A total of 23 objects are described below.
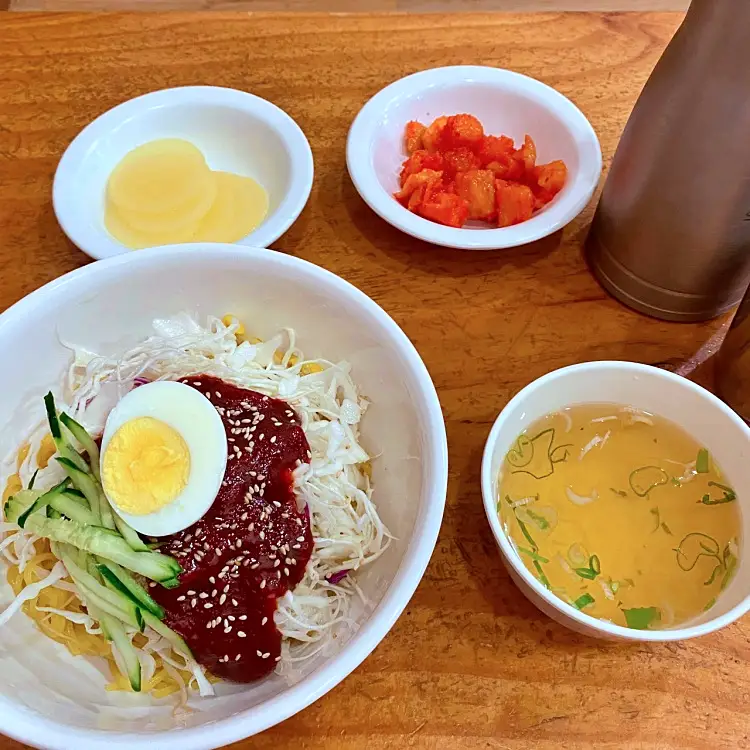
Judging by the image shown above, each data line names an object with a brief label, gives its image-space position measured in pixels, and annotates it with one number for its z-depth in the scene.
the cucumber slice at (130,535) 0.30
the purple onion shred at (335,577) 0.32
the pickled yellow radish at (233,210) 0.43
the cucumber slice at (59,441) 0.31
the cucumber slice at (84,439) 0.32
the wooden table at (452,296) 0.31
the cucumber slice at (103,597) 0.30
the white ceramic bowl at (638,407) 0.29
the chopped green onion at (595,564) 0.32
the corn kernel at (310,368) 0.36
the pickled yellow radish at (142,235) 0.42
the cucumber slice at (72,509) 0.31
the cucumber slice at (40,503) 0.30
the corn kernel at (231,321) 0.36
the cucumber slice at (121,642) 0.30
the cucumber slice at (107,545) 0.30
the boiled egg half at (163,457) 0.31
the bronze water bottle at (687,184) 0.32
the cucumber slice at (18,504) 0.31
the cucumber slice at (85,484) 0.31
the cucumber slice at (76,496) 0.31
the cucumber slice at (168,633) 0.30
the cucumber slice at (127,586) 0.29
